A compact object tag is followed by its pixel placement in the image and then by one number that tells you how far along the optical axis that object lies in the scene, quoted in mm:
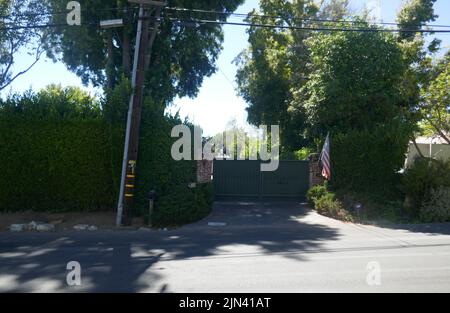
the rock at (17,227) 13055
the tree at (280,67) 23781
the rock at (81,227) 13422
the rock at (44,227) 13094
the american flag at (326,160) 16391
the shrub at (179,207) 13914
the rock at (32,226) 13219
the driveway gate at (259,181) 19078
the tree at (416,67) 19484
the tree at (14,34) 21688
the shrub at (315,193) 17128
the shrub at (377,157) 16734
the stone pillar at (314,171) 18741
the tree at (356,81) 16844
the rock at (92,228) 13415
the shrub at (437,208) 14719
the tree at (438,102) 19636
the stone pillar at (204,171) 17188
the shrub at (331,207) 15305
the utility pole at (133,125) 13633
